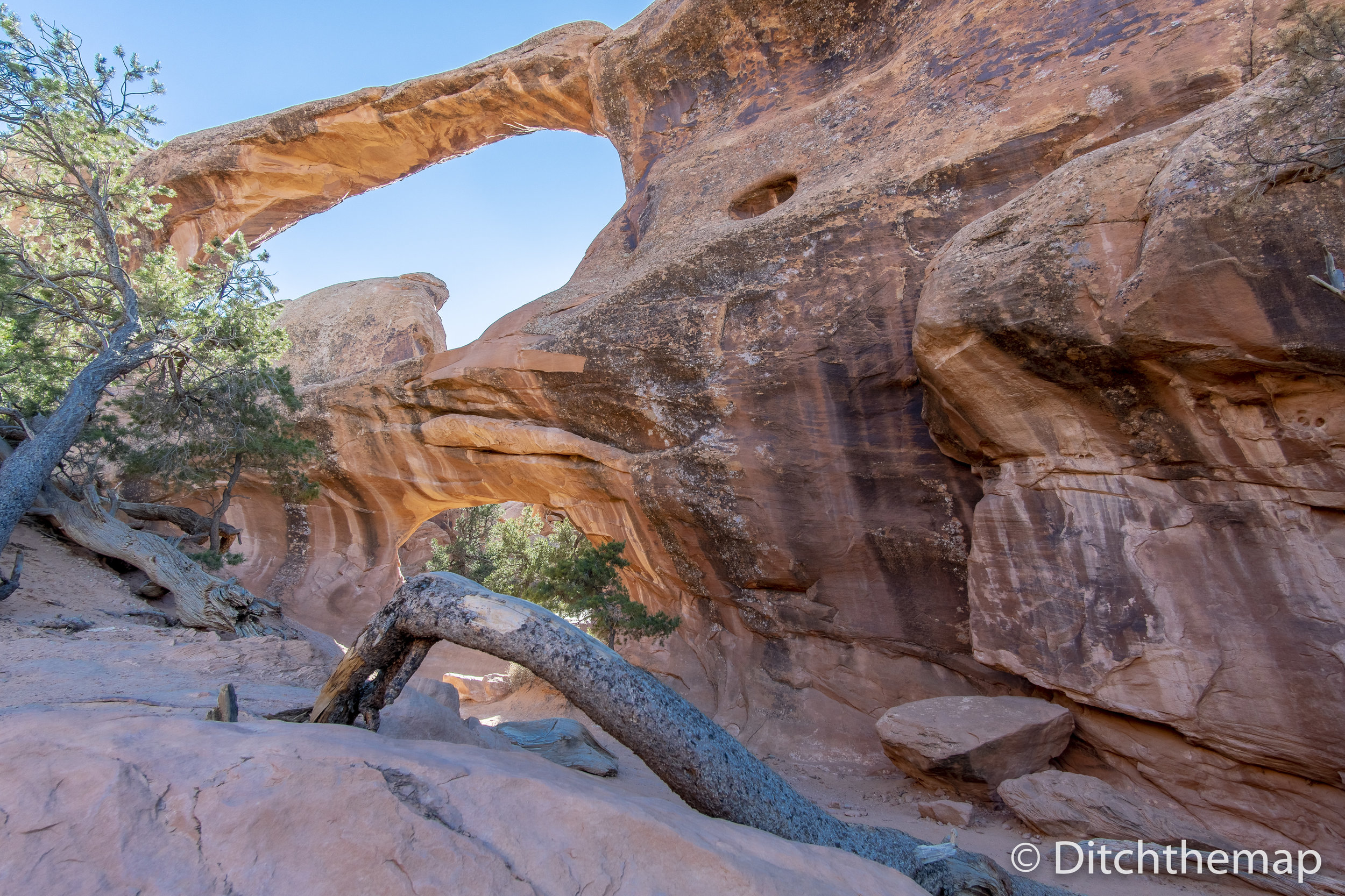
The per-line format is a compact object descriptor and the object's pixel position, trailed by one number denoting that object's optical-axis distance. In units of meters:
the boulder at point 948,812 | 6.34
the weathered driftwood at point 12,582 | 7.87
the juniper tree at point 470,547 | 16.98
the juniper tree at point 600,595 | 10.18
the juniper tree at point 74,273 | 9.74
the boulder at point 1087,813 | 5.68
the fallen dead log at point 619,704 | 3.76
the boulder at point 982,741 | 6.63
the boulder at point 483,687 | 12.12
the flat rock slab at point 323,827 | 2.23
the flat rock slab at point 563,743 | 5.10
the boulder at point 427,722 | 3.90
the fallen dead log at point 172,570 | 8.95
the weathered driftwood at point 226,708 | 3.63
